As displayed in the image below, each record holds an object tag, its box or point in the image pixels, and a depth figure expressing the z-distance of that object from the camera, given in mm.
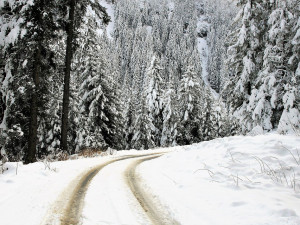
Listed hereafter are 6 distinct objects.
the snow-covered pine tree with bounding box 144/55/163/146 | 39781
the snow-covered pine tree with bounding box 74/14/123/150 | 25891
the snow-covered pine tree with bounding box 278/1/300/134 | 14258
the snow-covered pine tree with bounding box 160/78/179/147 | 37469
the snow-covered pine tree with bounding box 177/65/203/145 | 37125
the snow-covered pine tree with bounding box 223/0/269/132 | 17750
